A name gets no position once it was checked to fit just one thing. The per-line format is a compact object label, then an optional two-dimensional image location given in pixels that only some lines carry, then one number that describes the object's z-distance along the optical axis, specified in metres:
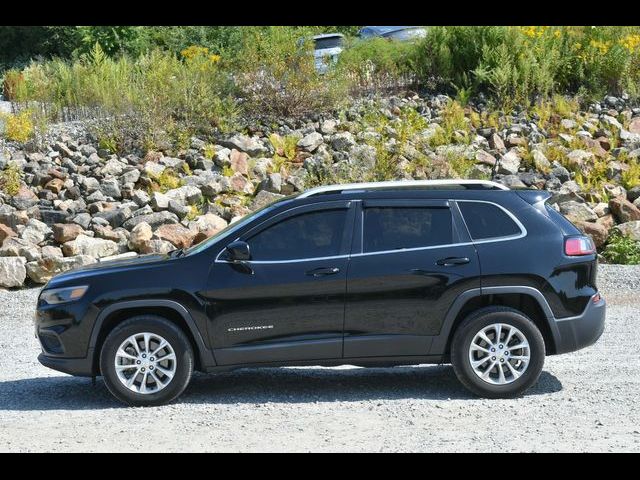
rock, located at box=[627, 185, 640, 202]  15.81
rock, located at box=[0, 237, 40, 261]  13.89
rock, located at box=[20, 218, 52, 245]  14.38
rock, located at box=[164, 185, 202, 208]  15.35
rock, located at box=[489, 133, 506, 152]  16.89
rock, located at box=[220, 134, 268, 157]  16.80
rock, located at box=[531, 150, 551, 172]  16.36
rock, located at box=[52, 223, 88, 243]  14.36
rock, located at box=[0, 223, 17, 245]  14.43
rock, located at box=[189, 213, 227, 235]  14.55
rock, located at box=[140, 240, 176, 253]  14.00
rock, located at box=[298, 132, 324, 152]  16.84
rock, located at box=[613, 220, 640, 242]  14.73
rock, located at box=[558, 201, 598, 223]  14.98
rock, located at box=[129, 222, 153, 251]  14.13
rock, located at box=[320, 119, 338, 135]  17.42
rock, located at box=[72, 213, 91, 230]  14.77
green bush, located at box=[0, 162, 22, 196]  15.35
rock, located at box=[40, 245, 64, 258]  13.88
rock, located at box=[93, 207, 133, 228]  14.88
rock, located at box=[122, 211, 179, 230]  14.73
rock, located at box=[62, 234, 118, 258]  14.08
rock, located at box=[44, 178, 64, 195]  15.59
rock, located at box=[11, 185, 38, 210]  15.21
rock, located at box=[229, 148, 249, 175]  16.31
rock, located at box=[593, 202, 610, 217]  15.38
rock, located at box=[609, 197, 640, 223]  15.14
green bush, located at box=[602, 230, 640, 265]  14.34
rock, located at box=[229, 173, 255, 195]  15.81
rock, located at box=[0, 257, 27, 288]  13.60
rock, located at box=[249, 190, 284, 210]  15.44
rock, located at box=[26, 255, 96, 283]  13.71
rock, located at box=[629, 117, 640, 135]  17.62
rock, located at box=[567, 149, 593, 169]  16.41
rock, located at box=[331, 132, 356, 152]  16.72
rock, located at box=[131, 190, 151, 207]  15.23
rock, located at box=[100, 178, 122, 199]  15.55
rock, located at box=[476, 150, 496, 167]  16.41
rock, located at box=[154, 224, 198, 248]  14.19
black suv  7.97
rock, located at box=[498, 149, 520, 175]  16.20
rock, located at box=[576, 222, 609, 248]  14.55
